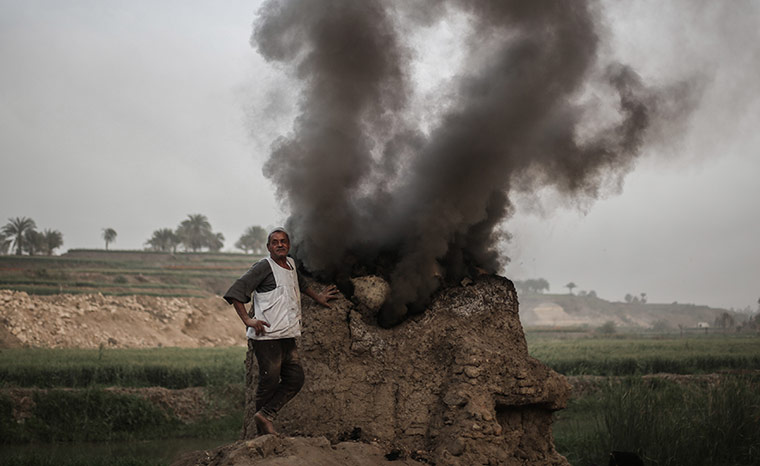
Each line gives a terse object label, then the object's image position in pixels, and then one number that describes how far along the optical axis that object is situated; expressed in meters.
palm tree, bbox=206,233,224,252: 87.34
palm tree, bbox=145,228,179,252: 84.00
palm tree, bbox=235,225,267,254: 87.98
